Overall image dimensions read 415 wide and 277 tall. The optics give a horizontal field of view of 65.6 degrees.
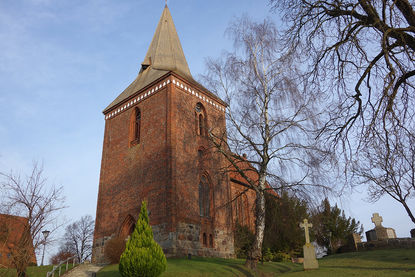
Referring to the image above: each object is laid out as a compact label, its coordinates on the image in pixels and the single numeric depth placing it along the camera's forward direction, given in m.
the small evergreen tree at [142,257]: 10.48
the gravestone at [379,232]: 17.81
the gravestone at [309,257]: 12.32
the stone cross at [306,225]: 13.45
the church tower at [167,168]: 16.61
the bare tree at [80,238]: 45.87
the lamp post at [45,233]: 13.90
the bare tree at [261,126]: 12.41
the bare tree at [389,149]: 5.87
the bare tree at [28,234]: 12.49
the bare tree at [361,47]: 5.74
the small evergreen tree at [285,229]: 15.15
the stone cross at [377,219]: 18.21
